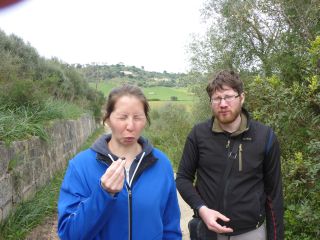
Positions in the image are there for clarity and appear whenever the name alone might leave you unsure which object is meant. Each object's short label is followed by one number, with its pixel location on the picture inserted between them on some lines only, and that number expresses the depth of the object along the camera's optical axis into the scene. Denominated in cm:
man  180
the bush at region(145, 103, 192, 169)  951
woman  119
